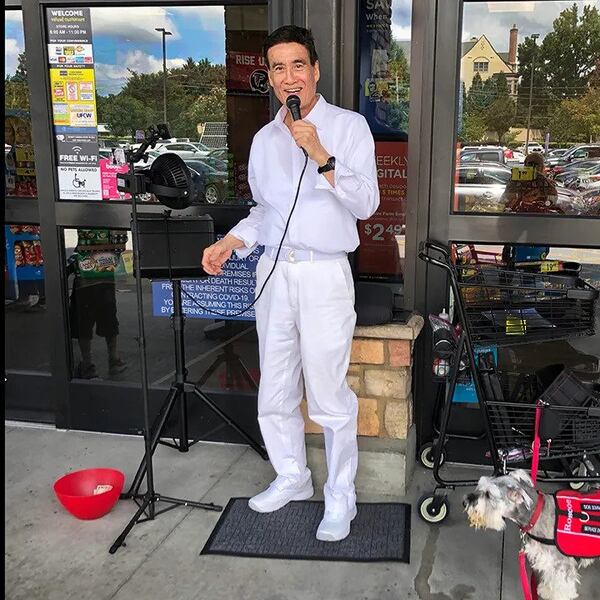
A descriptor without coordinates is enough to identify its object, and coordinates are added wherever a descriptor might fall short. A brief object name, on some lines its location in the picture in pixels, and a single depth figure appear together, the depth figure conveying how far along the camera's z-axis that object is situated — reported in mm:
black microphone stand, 2805
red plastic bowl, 2967
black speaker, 3033
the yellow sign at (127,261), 3816
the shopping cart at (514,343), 2773
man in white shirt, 2648
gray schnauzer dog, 2254
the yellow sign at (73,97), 3658
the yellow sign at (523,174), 3250
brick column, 3076
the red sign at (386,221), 4152
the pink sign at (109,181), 3756
